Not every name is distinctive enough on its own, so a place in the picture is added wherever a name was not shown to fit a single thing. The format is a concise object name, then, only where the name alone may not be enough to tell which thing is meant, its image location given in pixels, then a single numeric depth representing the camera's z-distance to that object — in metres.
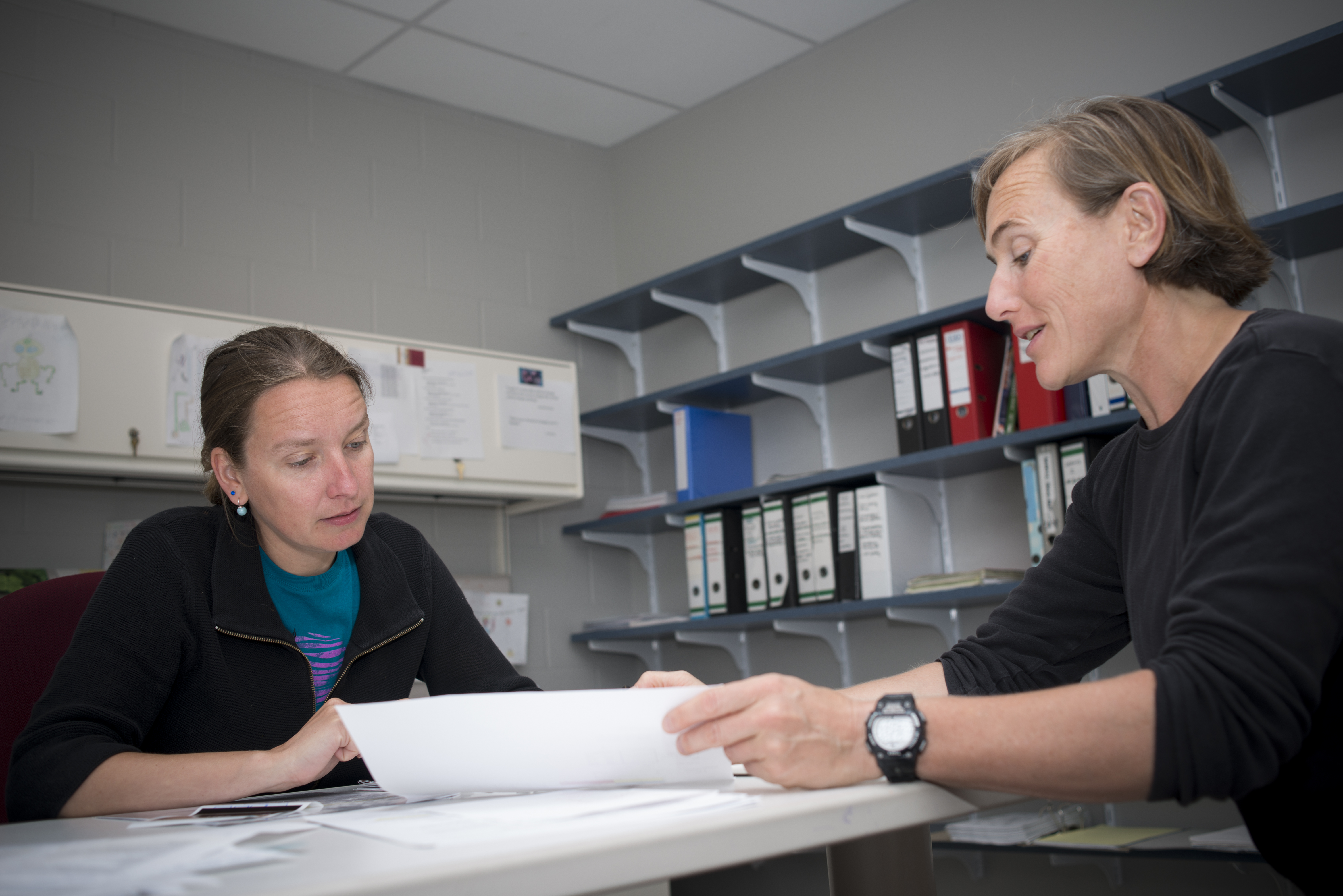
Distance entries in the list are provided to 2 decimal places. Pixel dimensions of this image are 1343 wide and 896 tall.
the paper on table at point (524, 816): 0.72
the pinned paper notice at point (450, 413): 3.01
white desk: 0.61
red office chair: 1.48
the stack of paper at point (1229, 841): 2.05
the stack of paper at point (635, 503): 3.43
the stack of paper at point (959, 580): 2.49
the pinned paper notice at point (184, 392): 2.55
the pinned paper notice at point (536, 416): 3.21
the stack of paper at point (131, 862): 0.67
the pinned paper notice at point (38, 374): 2.35
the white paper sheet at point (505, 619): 3.37
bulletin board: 2.44
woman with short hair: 0.83
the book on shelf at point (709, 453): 3.27
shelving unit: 2.26
